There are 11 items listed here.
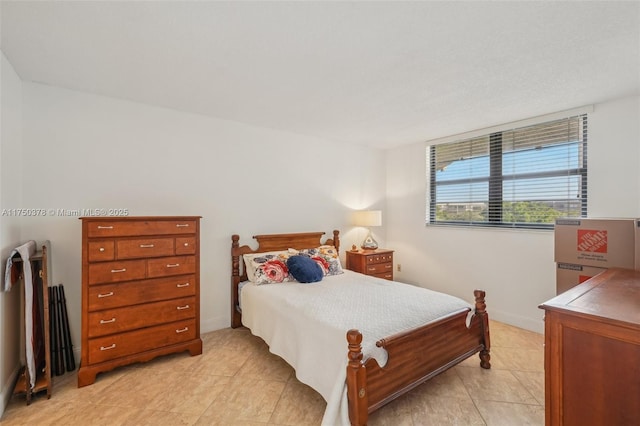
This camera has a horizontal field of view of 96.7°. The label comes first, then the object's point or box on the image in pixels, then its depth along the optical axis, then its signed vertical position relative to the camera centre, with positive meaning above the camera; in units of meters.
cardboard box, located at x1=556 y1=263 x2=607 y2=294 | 2.40 -0.54
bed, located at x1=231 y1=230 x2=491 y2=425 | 1.63 -0.88
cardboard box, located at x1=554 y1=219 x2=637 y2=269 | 2.19 -0.25
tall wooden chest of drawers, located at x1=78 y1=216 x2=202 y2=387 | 2.20 -0.64
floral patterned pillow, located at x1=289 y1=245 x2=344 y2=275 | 3.42 -0.56
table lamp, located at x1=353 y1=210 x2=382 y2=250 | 4.21 -0.11
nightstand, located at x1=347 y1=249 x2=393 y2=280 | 4.03 -0.72
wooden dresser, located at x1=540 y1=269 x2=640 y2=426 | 1.17 -0.65
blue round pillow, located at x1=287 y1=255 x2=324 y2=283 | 2.99 -0.61
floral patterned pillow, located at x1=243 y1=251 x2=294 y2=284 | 3.02 -0.59
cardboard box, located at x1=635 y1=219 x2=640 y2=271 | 2.06 -0.26
